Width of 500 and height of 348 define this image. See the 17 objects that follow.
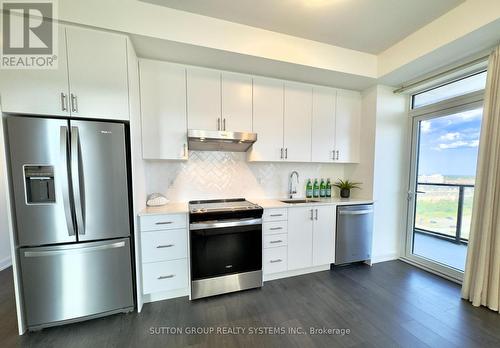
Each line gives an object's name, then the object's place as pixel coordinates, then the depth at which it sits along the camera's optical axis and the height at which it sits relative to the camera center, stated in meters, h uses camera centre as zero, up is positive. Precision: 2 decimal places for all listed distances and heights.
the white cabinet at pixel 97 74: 1.67 +0.76
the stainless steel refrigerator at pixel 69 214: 1.59 -0.46
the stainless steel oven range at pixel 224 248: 2.09 -0.97
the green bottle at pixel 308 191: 3.20 -0.48
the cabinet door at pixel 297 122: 2.76 +0.56
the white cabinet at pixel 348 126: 3.04 +0.57
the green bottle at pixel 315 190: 3.22 -0.47
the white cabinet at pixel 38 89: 1.55 +0.58
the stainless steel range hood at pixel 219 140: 2.20 +0.25
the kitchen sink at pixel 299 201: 2.87 -0.58
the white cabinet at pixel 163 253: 1.99 -0.96
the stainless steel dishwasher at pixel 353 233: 2.73 -1.01
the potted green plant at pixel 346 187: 3.15 -0.41
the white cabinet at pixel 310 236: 2.52 -0.99
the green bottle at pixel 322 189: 3.25 -0.45
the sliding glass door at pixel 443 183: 2.37 -0.28
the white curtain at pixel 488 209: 1.89 -0.47
